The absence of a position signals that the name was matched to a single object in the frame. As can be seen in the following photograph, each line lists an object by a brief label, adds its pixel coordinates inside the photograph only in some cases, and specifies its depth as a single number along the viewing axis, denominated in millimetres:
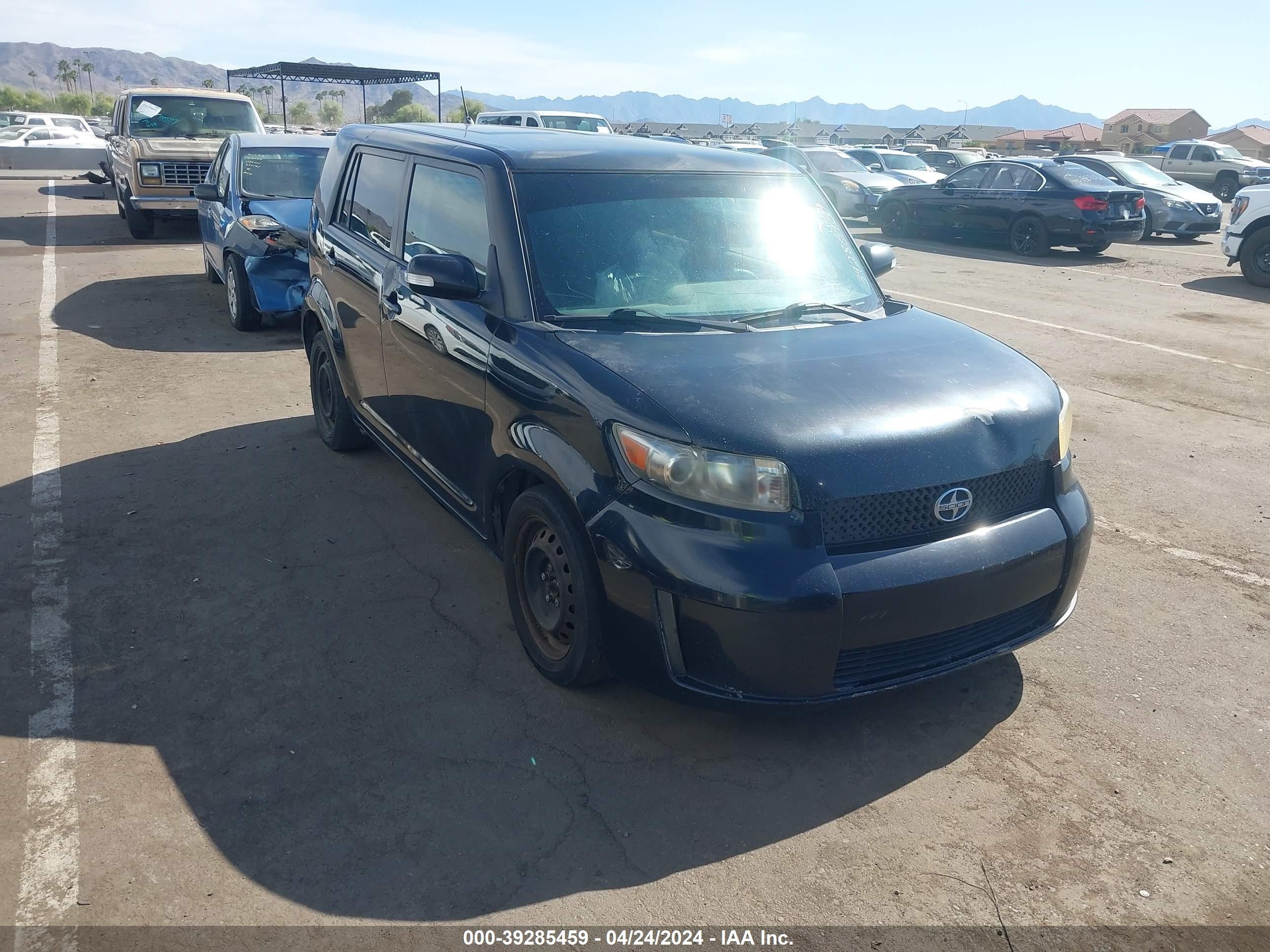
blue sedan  9281
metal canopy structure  29764
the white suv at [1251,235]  13047
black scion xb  3121
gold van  15109
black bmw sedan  16016
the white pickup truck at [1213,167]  29484
